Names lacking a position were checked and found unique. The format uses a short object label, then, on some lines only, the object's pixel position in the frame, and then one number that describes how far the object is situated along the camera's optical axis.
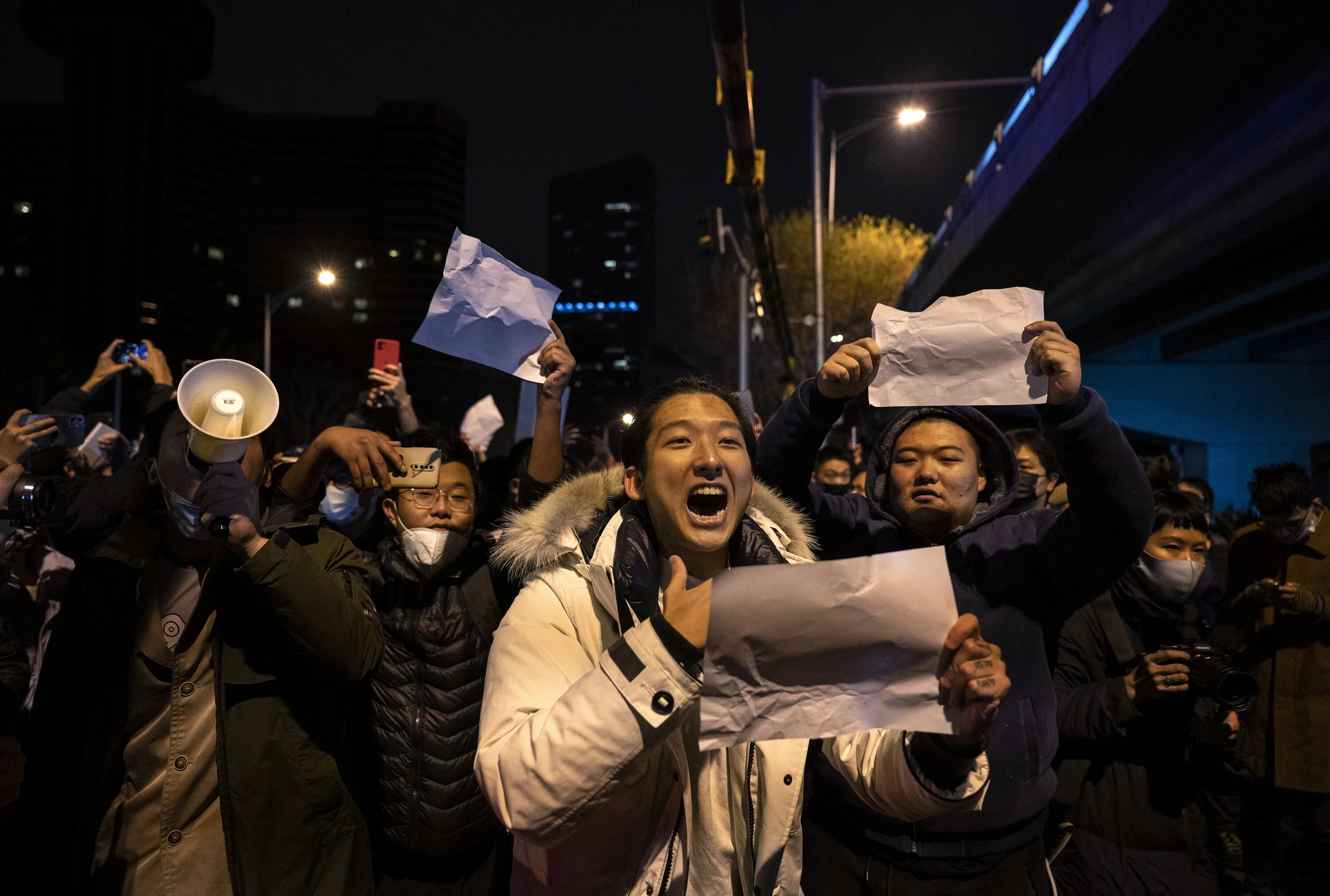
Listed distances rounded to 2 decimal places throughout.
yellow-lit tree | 44.22
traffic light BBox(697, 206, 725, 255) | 19.00
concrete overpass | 8.48
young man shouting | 1.58
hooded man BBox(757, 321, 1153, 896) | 2.31
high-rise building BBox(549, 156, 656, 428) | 163.12
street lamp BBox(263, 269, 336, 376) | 20.36
